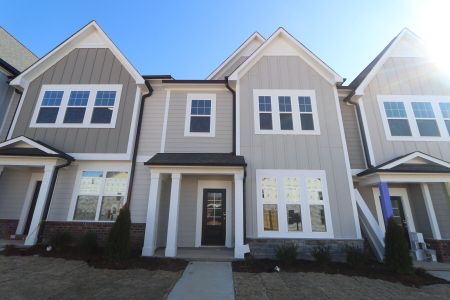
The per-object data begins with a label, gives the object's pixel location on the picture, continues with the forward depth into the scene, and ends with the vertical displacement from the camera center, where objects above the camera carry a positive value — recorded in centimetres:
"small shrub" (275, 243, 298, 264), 682 -109
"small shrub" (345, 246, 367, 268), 676 -118
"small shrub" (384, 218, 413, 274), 621 -88
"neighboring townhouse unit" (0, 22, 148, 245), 824 +281
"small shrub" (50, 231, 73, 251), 745 -87
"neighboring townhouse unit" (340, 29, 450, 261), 830 +322
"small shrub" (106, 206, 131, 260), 640 -66
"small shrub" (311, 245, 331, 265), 694 -112
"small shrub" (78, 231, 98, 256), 726 -94
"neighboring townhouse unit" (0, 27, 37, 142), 952 +535
